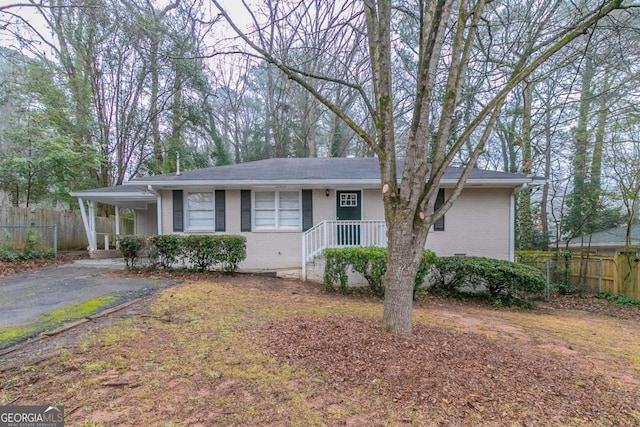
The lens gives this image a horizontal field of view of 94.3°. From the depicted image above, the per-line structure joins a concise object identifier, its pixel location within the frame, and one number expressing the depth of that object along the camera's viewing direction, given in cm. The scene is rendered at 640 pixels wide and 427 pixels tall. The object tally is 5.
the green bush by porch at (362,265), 668
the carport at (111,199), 1022
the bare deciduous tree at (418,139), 336
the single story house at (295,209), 862
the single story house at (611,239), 1234
